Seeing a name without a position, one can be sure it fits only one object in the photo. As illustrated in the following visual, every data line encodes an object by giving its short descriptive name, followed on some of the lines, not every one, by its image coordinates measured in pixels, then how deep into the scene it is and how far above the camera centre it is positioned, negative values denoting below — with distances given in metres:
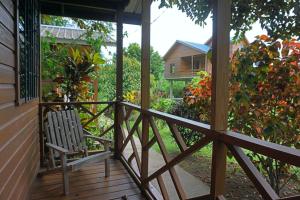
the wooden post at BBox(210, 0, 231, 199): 1.38 +0.03
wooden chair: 2.70 -0.68
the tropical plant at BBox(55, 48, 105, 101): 4.47 +0.32
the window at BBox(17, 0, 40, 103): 2.16 +0.39
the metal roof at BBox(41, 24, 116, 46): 5.96 +1.65
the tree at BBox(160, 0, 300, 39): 2.05 +0.65
